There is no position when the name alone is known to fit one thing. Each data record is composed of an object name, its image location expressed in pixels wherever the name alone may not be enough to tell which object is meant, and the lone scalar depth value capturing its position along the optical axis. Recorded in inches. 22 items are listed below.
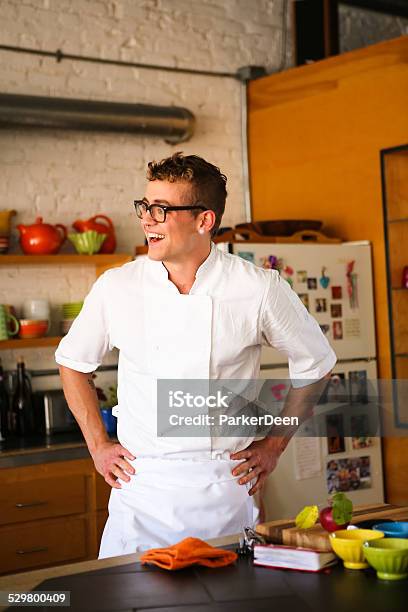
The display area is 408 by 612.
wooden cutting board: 74.8
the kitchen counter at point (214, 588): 63.6
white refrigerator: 164.1
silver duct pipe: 163.5
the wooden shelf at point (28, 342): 160.1
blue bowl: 74.0
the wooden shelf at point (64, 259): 161.5
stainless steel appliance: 164.7
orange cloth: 72.4
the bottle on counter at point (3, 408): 163.5
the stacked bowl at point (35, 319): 163.5
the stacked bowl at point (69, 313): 170.7
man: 95.3
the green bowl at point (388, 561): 67.2
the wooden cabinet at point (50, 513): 144.6
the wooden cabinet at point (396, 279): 172.6
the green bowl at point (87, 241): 167.9
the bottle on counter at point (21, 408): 163.9
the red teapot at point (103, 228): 170.6
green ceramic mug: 160.2
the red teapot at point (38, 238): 163.8
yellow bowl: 70.2
